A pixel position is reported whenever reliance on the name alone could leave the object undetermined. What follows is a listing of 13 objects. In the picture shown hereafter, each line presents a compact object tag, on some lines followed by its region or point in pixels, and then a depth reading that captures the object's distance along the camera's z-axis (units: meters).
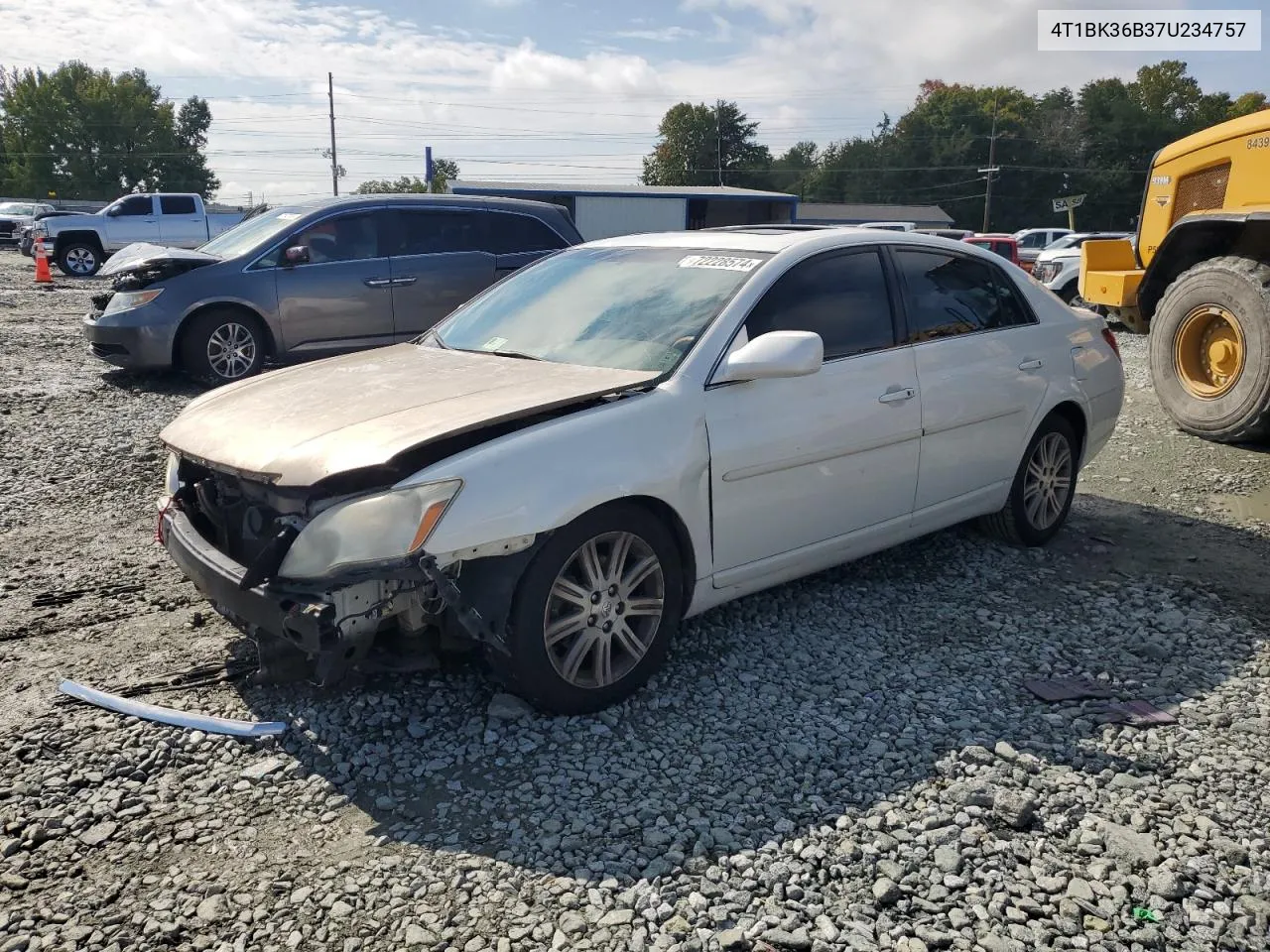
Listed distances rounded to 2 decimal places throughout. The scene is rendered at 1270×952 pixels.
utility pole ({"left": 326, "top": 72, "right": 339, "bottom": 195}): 64.19
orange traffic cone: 20.98
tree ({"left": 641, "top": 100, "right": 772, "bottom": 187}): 86.06
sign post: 27.69
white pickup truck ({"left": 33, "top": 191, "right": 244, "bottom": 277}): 24.30
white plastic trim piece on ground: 3.32
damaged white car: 3.13
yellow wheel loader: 7.46
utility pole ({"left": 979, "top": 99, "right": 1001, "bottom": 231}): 66.44
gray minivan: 8.97
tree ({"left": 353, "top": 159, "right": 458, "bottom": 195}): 87.38
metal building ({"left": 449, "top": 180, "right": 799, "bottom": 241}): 40.97
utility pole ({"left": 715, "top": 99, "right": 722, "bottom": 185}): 85.69
